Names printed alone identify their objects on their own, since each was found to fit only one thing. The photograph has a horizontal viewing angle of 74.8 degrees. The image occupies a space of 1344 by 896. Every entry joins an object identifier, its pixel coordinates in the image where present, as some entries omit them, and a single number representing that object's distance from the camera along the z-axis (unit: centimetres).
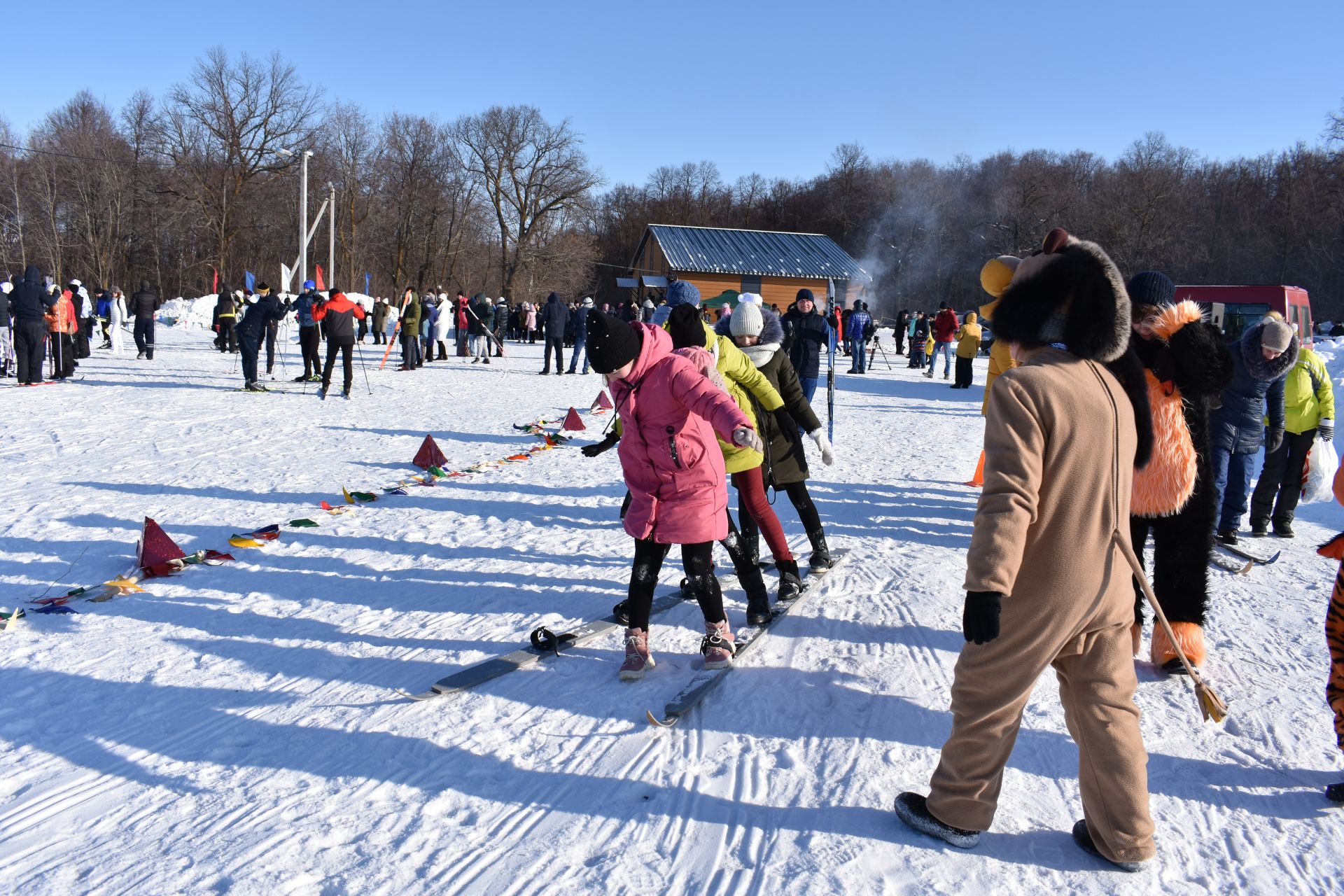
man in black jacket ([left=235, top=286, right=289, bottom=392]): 1397
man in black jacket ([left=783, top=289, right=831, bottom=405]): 796
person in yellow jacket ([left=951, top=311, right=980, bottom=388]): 1814
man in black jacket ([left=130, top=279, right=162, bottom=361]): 1909
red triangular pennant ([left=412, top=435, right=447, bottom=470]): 878
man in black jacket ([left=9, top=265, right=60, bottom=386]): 1293
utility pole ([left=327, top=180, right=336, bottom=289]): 3603
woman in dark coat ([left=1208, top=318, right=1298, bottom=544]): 587
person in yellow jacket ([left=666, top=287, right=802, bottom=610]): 435
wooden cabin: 4169
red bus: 2098
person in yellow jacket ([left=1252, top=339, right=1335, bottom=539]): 667
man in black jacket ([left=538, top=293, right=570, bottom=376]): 1923
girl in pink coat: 356
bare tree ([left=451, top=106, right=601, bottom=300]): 5256
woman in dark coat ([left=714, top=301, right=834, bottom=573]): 497
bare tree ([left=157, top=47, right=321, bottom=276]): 4375
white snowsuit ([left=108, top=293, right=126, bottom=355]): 2045
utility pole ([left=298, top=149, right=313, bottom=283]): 3134
